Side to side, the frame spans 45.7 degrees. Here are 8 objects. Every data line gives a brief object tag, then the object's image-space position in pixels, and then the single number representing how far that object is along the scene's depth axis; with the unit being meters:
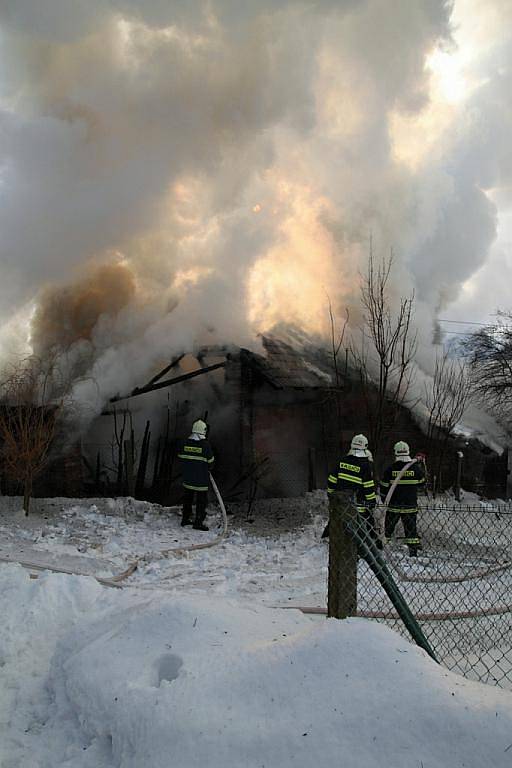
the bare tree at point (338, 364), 11.93
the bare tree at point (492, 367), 18.33
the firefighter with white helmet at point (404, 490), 7.33
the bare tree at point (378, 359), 9.40
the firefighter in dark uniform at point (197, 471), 9.02
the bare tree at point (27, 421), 8.07
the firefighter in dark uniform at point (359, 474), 7.28
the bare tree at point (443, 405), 12.39
